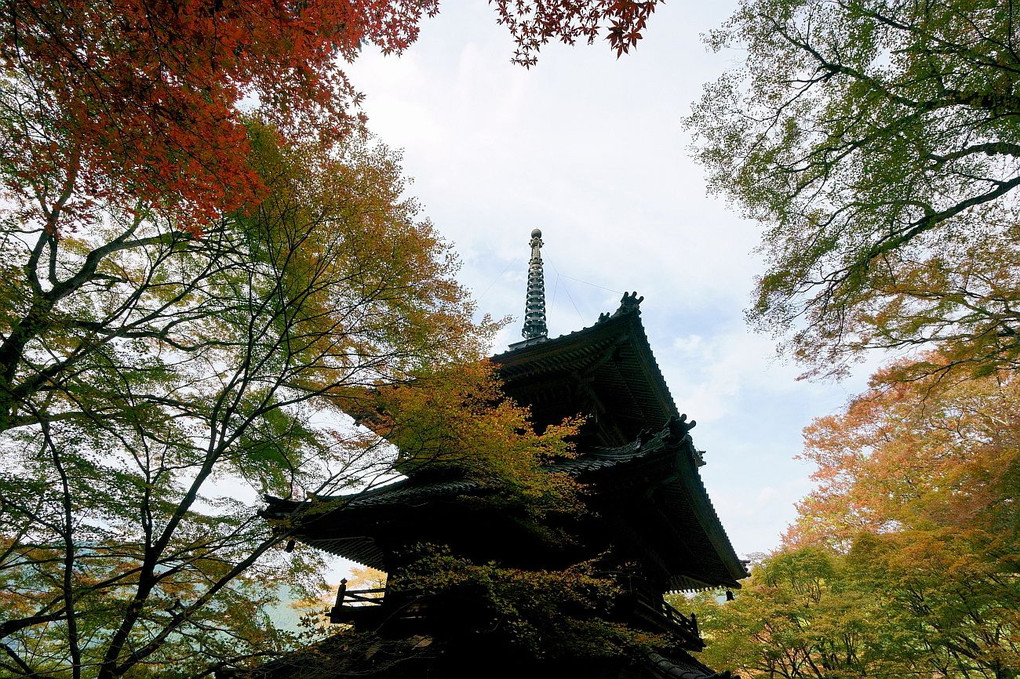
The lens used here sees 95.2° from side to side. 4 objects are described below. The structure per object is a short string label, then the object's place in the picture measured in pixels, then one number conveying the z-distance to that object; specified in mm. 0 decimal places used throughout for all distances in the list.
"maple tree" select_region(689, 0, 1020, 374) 5016
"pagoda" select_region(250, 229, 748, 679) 5891
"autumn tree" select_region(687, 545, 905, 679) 11586
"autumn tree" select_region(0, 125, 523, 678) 4605
